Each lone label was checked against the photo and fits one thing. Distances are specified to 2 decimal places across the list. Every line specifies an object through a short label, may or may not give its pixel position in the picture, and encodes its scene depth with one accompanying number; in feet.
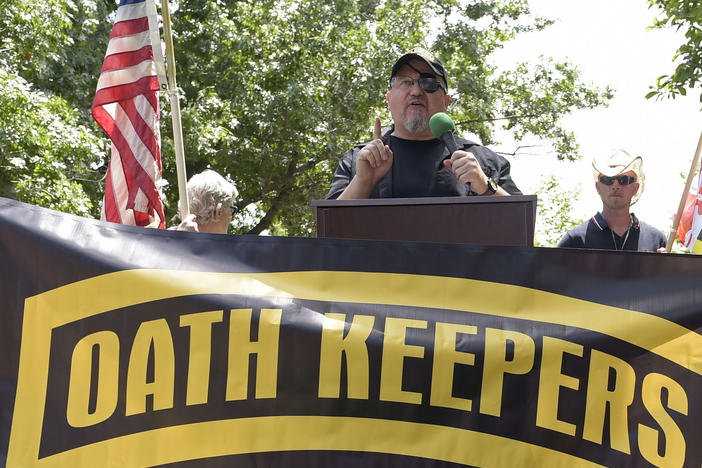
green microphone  22.08
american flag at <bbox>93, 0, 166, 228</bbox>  25.82
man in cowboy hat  27.76
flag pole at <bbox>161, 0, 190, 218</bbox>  22.95
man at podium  22.00
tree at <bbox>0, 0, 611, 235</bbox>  99.19
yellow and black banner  16.01
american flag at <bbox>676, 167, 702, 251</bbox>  29.94
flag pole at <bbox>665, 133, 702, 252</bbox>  23.58
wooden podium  18.26
